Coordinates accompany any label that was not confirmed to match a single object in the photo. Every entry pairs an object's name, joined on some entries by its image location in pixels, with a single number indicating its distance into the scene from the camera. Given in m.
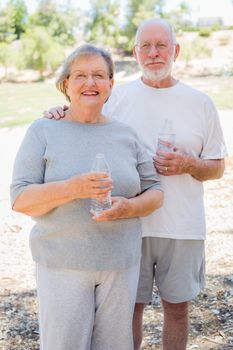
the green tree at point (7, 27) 35.21
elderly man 2.62
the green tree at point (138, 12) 35.56
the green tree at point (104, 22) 36.62
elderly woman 2.13
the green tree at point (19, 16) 39.75
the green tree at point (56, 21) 36.19
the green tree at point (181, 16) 37.81
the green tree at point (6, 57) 29.61
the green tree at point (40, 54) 29.72
